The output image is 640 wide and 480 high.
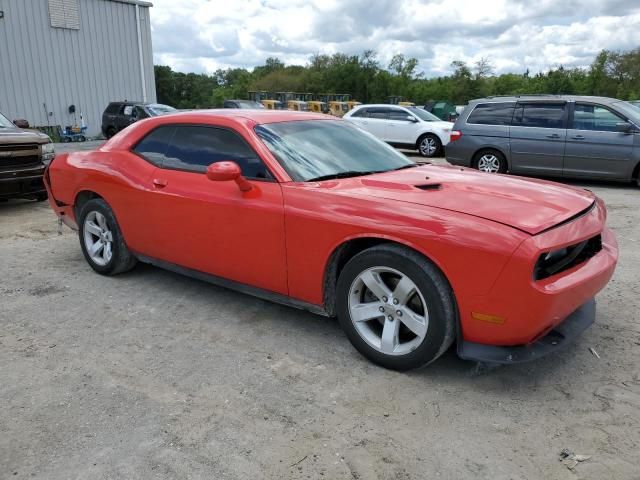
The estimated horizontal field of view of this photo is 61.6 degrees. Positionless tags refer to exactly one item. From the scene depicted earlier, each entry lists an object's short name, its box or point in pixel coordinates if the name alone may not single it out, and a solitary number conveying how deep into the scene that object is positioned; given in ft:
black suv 62.85
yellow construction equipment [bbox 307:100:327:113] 109.50
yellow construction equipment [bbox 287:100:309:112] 104.67
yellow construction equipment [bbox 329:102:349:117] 106.42
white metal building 62.90
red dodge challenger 8.95
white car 47.85
